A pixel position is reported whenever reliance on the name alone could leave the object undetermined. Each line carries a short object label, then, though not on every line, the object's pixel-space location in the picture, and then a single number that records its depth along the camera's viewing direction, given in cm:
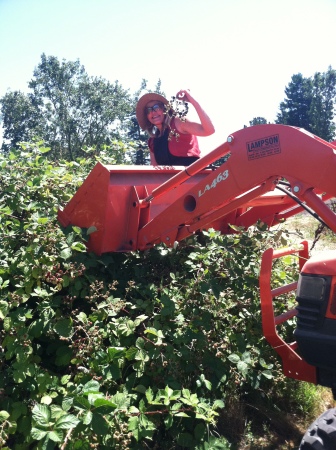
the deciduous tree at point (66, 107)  3041
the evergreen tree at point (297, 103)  4234
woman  493
